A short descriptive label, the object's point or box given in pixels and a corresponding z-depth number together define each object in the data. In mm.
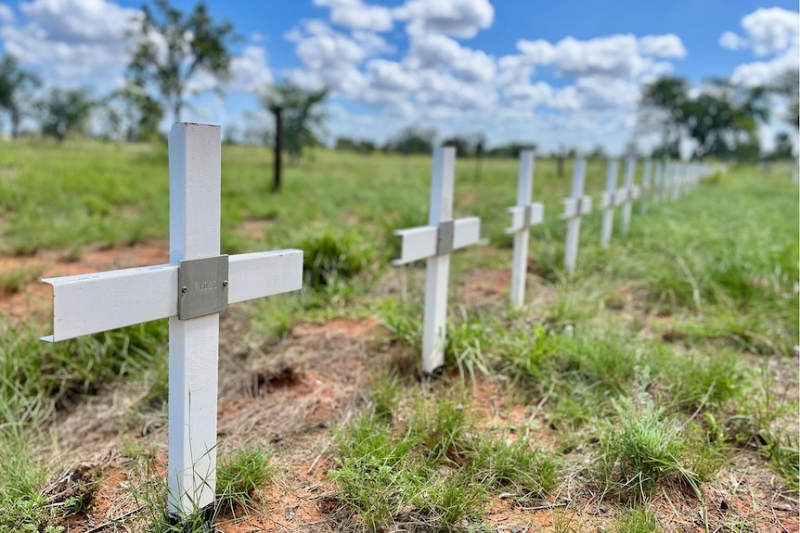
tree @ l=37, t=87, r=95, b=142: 54125
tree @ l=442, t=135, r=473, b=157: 24859
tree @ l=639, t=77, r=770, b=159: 49250
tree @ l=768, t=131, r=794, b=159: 51781
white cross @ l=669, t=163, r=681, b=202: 11009
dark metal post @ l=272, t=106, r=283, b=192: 8886
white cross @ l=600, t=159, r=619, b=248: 5266
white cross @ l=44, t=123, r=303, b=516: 1283
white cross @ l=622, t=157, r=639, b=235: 6144
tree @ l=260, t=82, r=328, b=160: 20547
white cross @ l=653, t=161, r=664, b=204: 9258
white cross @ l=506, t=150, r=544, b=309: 3418
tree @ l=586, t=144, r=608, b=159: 27672
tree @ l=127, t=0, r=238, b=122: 20906
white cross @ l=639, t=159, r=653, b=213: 7660
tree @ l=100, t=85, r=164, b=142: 20586
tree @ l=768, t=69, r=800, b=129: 30266
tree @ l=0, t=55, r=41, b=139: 52625
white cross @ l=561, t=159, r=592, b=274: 4262
